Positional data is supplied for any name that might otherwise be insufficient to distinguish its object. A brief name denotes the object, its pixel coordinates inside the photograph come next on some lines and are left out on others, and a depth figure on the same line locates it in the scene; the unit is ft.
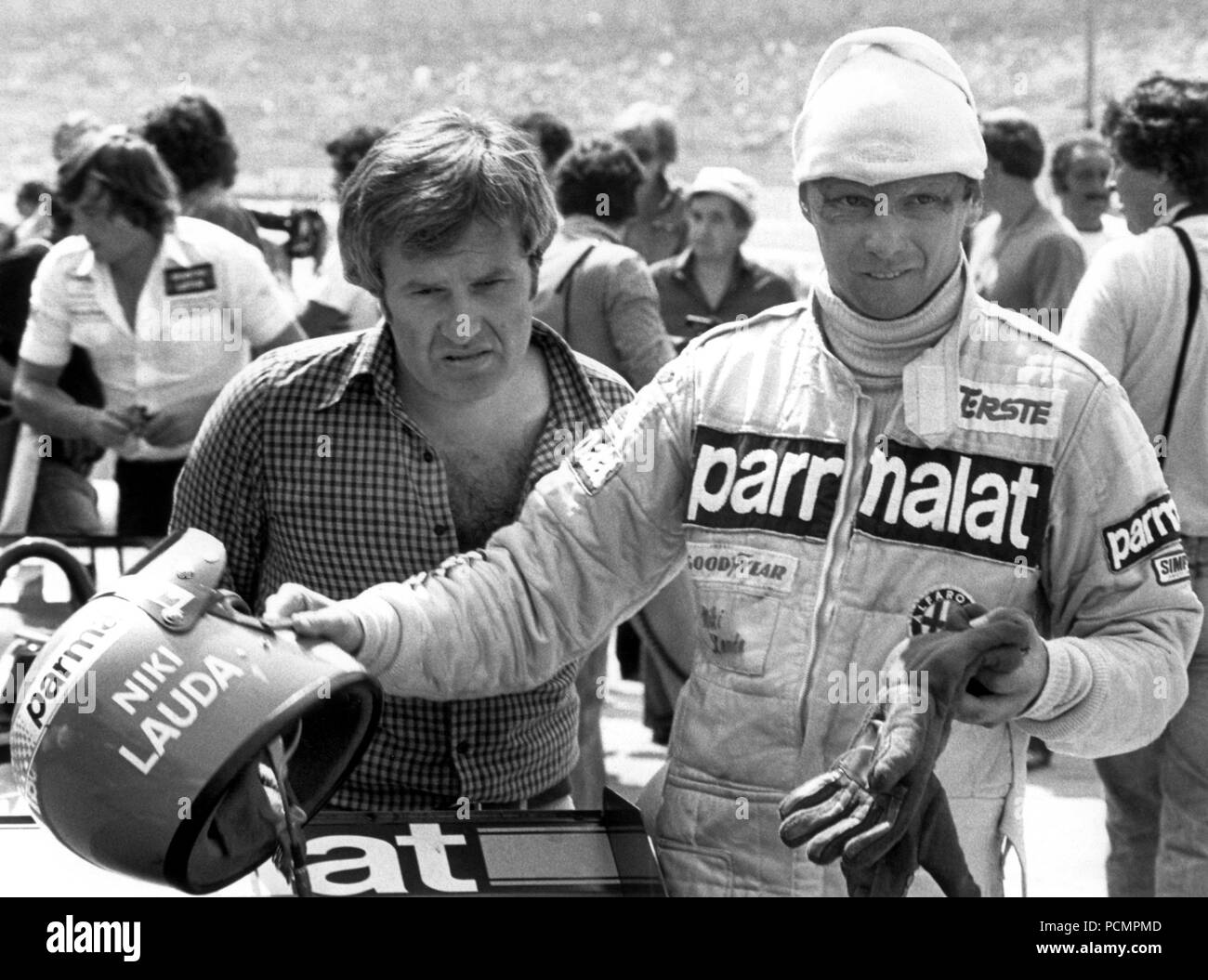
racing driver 5.28
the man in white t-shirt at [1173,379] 10.44
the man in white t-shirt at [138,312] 13.05
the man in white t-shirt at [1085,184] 20.12
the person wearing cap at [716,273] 17.60
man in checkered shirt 6.34
